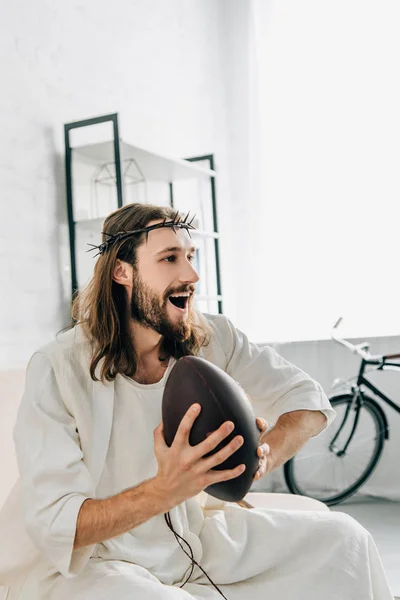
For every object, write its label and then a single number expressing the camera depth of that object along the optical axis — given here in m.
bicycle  3.51
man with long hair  1.19
